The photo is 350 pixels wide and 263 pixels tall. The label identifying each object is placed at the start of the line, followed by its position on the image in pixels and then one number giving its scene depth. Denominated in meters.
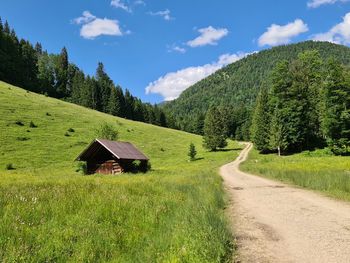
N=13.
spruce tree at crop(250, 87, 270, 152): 73.75
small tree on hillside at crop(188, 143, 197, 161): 66.56
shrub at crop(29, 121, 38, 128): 64.43
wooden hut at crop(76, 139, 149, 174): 41.88
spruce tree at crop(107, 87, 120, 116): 126.81
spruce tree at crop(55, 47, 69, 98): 138.36
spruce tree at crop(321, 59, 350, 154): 55.56
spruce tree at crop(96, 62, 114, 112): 132.00
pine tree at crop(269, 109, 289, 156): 65.94
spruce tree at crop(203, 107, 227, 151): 80.94
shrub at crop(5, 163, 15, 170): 44.05
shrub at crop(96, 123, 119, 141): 55.47
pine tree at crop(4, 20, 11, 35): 161.14
